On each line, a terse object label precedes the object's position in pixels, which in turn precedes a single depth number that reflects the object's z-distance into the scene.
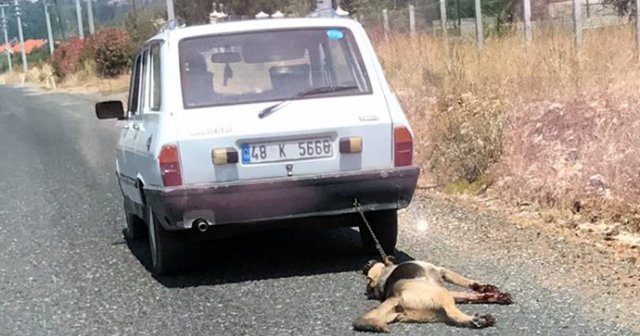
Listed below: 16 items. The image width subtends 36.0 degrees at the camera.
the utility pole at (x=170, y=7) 25.34
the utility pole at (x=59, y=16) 76.17
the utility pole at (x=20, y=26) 91.21
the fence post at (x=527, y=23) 14.98
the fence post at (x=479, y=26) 16.75
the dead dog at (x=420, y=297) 5.28
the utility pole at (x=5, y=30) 109.53
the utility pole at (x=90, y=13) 59.21
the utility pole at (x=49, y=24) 80.76
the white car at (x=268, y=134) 6.29
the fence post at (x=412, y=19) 20.86
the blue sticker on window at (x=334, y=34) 6.89
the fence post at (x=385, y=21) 20.48
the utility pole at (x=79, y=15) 64.96
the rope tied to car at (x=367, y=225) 6.47
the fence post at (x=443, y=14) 19.41
